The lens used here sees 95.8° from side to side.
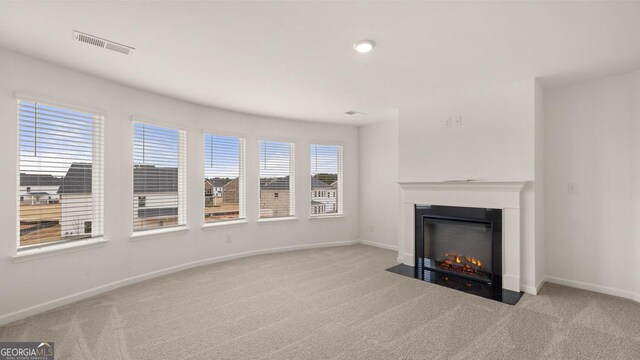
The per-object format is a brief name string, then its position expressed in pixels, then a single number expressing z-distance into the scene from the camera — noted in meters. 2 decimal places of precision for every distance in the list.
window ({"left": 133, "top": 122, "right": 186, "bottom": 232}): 3.97
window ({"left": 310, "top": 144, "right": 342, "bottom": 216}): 5.97
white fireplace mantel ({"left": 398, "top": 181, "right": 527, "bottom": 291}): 3.49
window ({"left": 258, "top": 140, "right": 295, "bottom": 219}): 5.45
